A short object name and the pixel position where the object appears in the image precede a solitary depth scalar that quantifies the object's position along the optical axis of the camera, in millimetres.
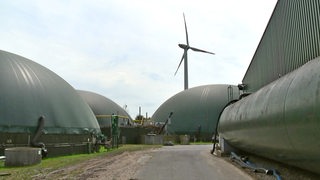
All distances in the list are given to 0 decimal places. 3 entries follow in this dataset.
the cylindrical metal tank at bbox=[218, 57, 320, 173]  6441
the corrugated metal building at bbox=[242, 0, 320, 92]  9293
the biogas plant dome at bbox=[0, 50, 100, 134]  25765
